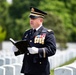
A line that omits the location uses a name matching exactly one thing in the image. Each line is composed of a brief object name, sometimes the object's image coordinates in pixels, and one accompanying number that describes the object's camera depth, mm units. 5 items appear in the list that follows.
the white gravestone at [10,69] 16421
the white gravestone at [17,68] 17235
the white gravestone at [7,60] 24255
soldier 10339
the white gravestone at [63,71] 14403
